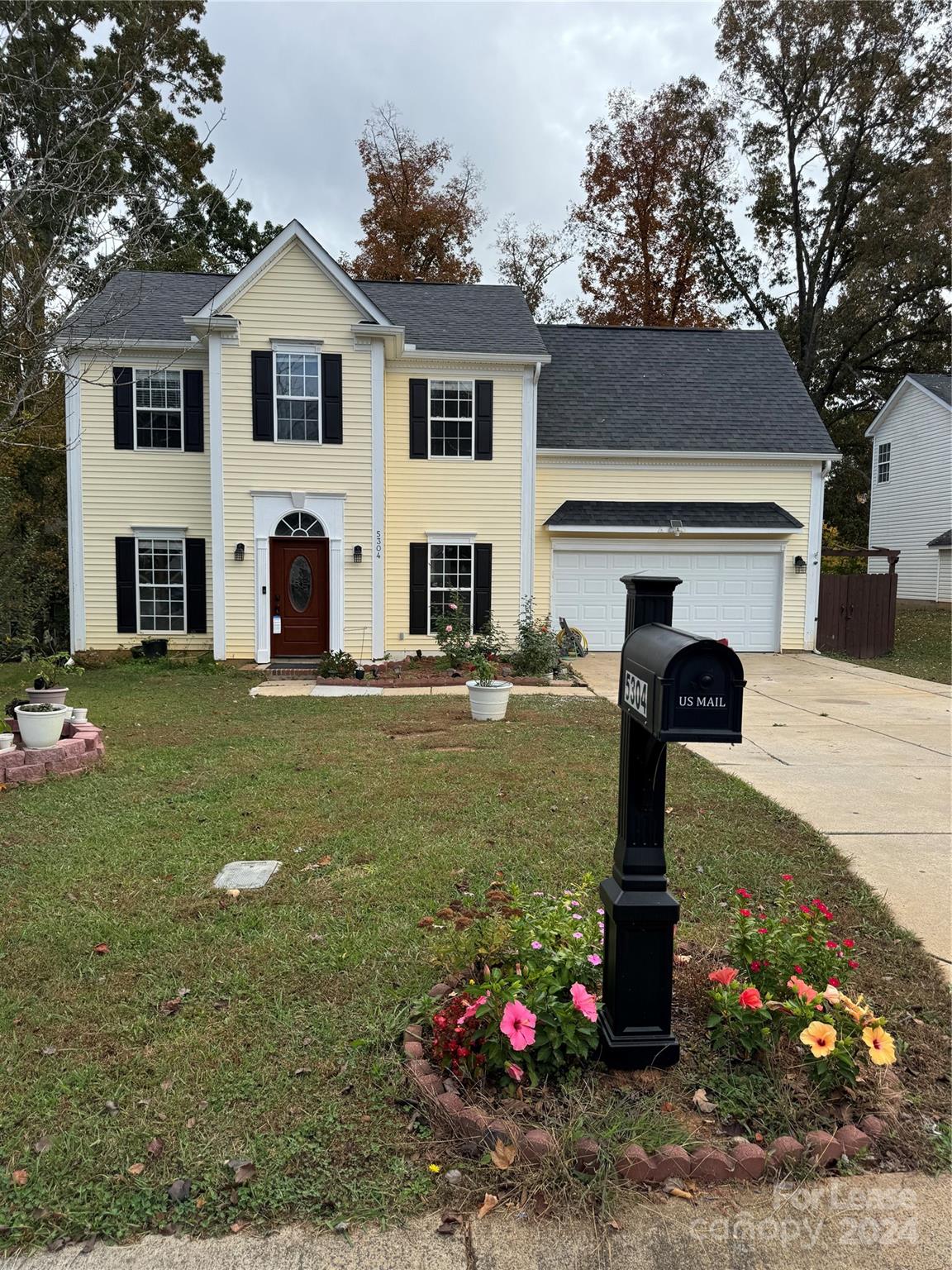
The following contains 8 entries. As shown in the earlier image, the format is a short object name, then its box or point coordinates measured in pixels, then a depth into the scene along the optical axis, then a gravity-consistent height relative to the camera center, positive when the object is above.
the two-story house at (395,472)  13.45 +1.92
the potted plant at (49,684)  6.95 -0.98
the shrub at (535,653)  12.71 -1.20
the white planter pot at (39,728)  6.56 -1.27
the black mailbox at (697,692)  2.16 -0.31
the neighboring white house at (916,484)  23.70 +3.08
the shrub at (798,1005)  2.42 -1.35
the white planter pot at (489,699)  8.87 -1.36
